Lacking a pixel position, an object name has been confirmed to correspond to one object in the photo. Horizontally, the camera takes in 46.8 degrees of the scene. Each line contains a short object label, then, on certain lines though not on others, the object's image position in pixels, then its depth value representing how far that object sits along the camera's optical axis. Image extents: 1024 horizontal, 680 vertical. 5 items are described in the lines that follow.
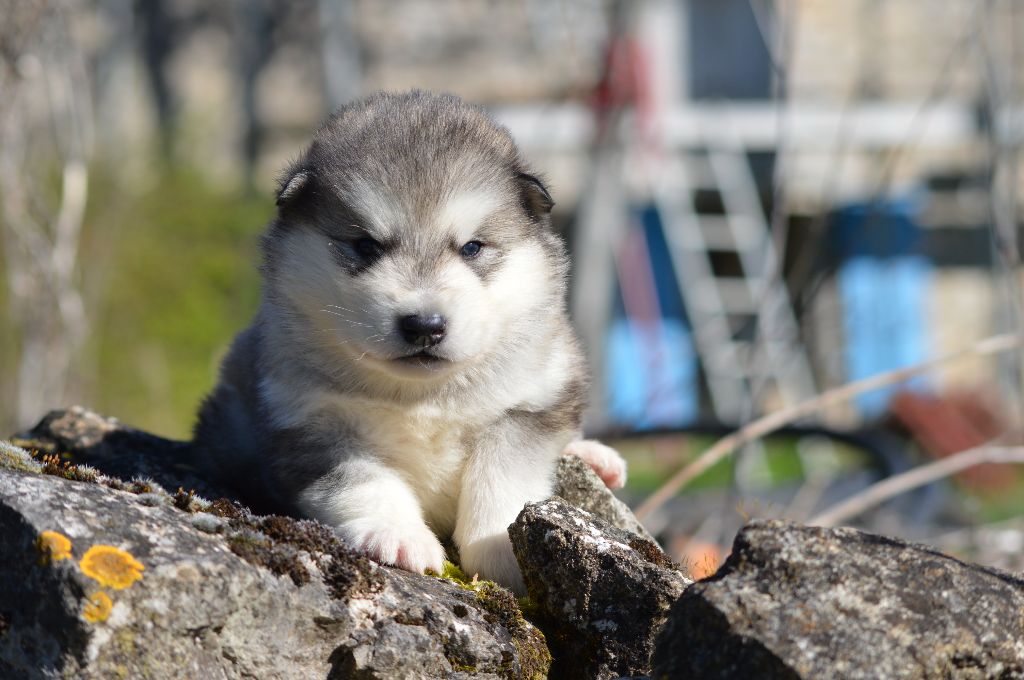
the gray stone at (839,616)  2.33
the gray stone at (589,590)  2.93
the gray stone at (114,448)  3.75
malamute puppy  3.23
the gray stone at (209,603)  2.38
